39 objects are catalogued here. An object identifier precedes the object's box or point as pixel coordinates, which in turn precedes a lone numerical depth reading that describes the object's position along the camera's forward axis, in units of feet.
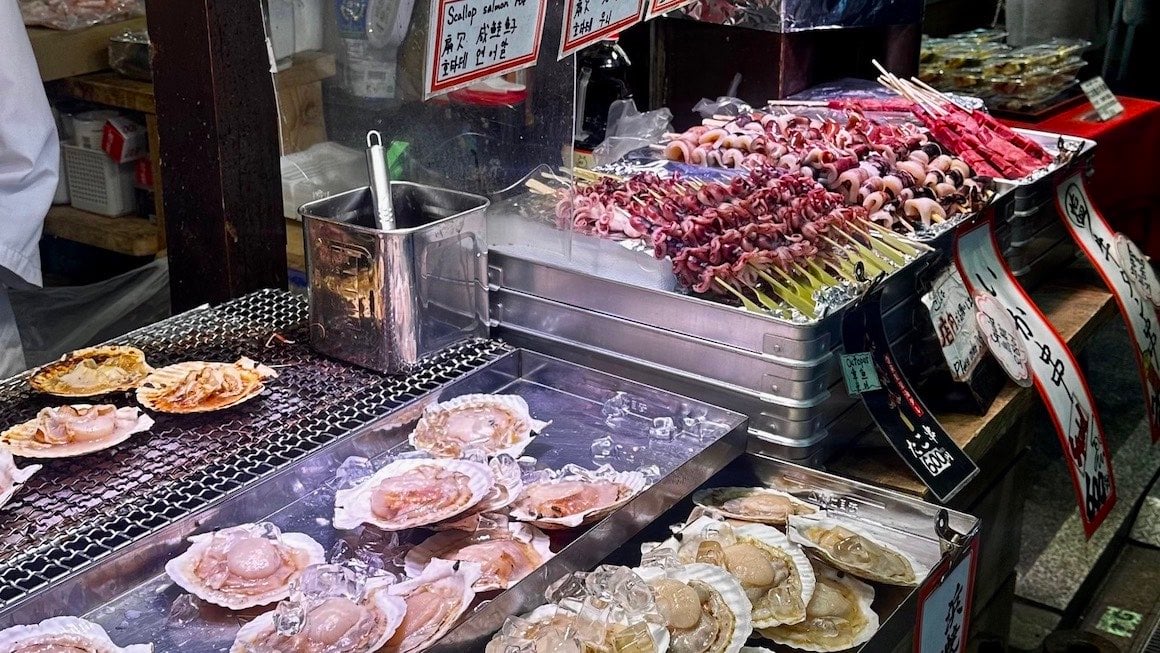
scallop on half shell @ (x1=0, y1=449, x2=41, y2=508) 5.90
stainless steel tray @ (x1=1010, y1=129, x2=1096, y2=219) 10.25
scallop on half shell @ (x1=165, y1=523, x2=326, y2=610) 5.39
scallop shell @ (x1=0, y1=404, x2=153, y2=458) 6.18
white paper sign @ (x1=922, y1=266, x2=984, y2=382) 8.13
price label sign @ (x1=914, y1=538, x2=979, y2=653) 6.04
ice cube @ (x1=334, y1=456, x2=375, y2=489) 6.47
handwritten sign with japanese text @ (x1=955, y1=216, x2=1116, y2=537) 8.70
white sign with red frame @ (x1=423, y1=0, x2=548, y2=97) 7.31
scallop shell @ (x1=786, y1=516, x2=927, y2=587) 6.01
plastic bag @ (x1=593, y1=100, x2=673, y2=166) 11.22
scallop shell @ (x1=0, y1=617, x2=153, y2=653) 4.85
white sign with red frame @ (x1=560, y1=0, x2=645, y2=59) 8.16
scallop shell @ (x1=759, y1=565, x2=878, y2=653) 5.69
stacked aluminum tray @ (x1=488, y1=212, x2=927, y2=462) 6.97
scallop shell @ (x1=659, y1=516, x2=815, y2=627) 6.03
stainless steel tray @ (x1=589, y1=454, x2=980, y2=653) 6.38
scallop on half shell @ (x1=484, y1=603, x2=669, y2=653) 5.00
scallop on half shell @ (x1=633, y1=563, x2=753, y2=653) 5.35
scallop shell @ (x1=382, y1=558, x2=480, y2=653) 5.30
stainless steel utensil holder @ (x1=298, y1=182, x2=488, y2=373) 7.13
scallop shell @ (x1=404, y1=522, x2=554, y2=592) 5.78
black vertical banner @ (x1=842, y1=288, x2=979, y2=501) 7.29
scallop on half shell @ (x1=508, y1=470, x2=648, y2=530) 6.01
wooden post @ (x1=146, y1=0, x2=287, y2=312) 8.29
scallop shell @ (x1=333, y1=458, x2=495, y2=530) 5.89
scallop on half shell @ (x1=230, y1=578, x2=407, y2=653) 4.96
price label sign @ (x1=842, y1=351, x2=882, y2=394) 7.14
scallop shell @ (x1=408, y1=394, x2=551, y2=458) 6.71
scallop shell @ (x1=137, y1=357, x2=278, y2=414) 6.77
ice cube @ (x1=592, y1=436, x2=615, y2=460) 6.82
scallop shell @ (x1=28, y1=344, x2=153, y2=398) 6.92
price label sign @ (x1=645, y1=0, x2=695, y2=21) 9.97
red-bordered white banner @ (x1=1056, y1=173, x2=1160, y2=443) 10.56
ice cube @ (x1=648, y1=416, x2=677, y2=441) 7.00
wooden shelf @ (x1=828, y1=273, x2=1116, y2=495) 7.57
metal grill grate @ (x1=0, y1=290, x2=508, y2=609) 5.49
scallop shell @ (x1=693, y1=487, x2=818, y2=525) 6.62
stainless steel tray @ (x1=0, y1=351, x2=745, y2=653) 5.23
